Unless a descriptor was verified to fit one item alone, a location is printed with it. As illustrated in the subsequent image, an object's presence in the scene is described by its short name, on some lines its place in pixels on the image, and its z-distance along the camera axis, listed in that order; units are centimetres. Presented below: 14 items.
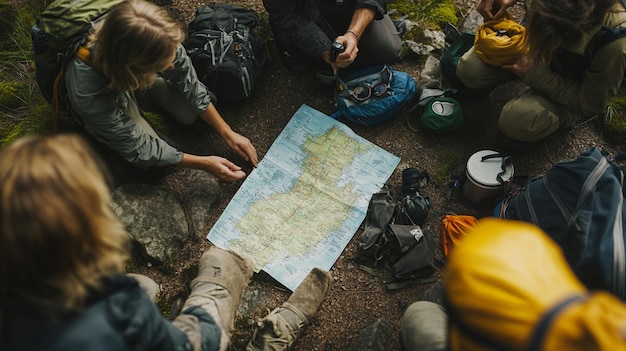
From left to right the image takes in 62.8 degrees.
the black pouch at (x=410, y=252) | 329
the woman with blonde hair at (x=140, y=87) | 258
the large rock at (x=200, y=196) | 357
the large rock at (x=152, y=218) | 339
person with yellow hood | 125
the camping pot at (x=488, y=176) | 340
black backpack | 372
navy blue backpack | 227
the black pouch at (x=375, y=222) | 335
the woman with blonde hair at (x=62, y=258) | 160
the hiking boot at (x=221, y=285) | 290
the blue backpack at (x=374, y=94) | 382
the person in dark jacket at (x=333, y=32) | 375
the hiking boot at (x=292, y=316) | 301
